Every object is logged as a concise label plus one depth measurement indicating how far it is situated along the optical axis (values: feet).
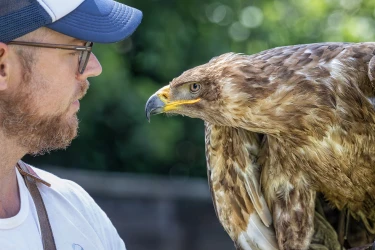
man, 21.30
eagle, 28.73
